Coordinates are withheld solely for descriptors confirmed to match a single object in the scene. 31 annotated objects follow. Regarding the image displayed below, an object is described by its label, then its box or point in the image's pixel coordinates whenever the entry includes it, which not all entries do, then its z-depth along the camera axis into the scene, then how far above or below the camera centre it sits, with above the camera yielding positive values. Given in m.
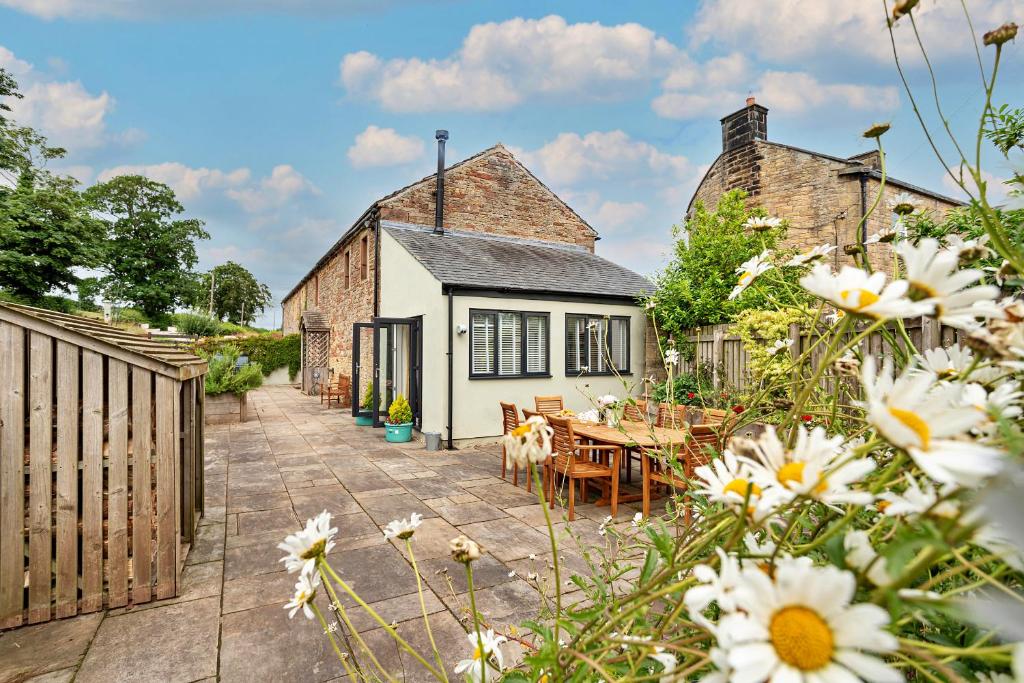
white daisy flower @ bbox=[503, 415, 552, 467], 0.82 -0.17
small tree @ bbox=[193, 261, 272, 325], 46.38 +5.60
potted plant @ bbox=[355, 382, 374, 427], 10.99 -1.43
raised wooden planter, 10.88 -1.40
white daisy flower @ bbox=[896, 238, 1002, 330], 0.51 +0.06
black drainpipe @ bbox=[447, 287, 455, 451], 8.60 +0.00
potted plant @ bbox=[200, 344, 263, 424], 10.86 -0.97
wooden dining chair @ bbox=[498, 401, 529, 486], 5.86 -0.93
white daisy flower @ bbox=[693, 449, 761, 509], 0.51 -0.17
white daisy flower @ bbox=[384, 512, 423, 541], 1.00 -0.39
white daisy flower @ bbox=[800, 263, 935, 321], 0.48 +0.06
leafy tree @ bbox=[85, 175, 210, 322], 29.85 +6.94
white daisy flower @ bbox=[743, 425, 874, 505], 0.43 -0.13
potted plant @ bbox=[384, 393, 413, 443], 9.03 -1.47
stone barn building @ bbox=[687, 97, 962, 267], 10.69 +3.92
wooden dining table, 4.79 -0.98
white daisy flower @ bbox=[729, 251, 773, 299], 0.98 +0.18
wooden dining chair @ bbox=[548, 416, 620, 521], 4.57 -1.21
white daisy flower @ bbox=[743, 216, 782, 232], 1.43 +0.38
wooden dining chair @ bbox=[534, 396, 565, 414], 7.53 -0.93
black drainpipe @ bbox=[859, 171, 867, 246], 10.53 +3.54
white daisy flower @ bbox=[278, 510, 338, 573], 0.84 -0.37
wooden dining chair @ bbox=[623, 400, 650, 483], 5.76 -1.34
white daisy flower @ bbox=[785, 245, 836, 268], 1.06 +0.21
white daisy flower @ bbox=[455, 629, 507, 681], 0.87 -0.67
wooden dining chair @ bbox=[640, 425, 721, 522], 4.07 -1.08
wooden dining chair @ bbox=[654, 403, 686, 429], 5.35 -0.83
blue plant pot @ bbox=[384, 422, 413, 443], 9.02 -1.65
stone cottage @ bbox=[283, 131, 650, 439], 8.88 +1.04
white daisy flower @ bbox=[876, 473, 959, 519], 0.39 -0.14
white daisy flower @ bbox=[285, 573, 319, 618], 0.87 -0.46
